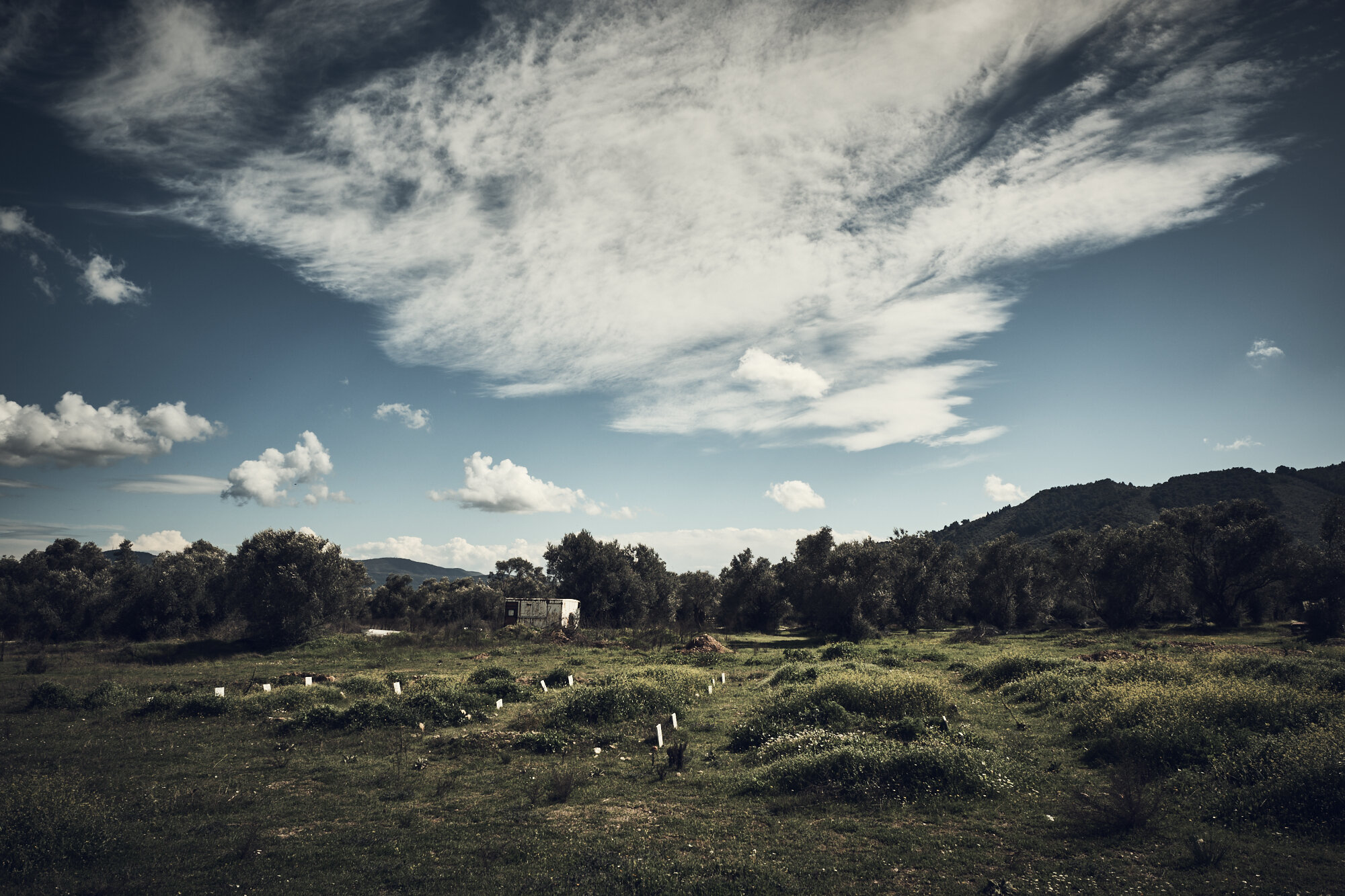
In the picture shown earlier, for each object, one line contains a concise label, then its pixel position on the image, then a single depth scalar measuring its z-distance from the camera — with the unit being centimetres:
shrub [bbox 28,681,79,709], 2427
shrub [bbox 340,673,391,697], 2880
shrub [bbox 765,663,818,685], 2998
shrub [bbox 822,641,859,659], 4244
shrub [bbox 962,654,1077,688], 2878
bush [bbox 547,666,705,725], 2276
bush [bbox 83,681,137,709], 2445
